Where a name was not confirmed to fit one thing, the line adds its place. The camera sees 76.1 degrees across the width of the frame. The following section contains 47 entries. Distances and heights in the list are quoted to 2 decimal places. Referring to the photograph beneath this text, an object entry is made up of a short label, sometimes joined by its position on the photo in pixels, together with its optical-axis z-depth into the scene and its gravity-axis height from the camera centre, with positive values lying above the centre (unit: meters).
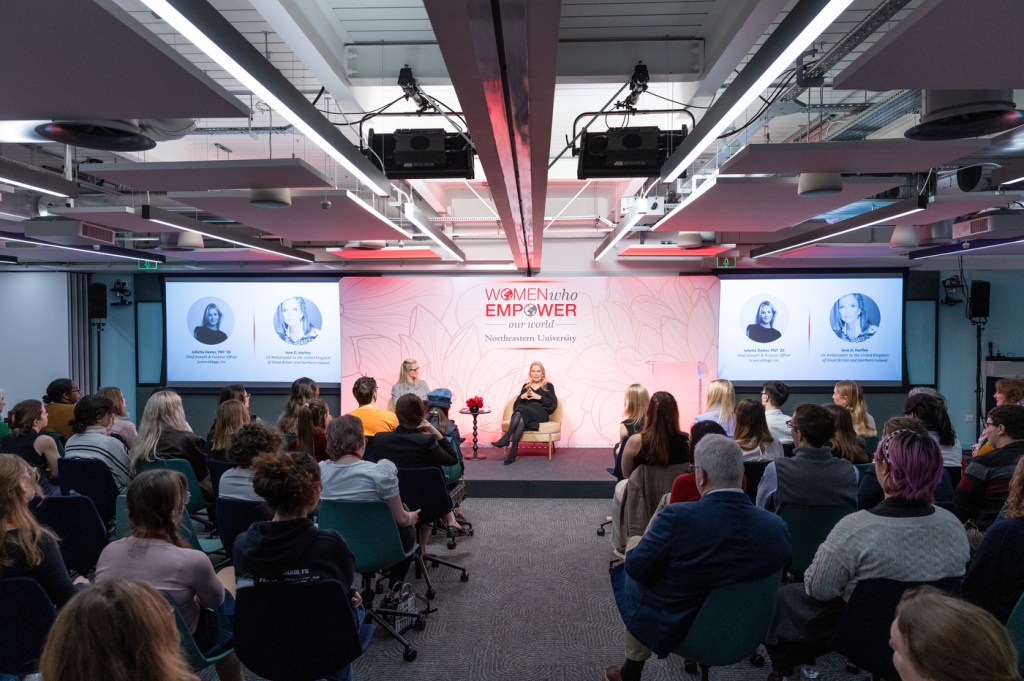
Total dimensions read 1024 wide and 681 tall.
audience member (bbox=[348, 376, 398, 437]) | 5.27 -0.74
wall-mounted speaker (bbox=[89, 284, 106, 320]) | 10.28 +0.37
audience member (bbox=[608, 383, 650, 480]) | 5.24 -0.67
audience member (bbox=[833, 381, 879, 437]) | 5.27 -0.62
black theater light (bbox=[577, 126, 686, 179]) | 4.26 +1.14
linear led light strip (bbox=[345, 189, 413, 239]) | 4.81 +0.93
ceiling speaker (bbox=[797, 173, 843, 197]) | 4.21 +0.91
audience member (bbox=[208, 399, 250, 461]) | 4.46 -0.69
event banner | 9.68 -0.21
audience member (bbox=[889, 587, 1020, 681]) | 1.30 -0.65
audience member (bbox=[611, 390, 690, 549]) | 3.84 -0.79
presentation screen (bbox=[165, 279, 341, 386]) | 10.19 -0.10
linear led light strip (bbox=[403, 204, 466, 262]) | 5.42 +0.90
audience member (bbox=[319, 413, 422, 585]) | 3.46 -0.79
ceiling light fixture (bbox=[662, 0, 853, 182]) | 1.57 +0.78
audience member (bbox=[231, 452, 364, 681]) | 2.31 -0.78
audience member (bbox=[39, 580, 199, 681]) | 1.19 -0.58
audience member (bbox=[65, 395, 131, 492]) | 4.31 -0.77
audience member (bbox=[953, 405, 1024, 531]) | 3.39 -0.79
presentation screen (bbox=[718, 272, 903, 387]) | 9.87 -0.05
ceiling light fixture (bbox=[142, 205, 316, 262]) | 5.58 +0.92
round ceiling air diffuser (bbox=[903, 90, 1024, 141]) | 2.81 +0.94
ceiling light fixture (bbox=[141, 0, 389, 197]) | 1.59 +0.78
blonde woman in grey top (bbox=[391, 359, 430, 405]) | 7.98 -0.71
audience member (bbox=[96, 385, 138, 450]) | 5.04 -0.79
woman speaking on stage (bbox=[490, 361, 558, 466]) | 8.45 -1.11
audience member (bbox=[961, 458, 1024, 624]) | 2.31 -0.87
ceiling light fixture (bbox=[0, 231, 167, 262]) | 7.00 +0.89
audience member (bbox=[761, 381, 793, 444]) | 5.12 -0.71
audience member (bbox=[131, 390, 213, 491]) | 4.46 -0.77
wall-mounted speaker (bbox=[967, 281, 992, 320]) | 9.58 +0.39
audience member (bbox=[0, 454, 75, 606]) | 2.25 -0.76
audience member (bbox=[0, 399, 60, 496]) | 4.28 -0.77
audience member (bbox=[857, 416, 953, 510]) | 3.29 -0.82
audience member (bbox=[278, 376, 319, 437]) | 5.09 -0.64
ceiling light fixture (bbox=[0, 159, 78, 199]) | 3.64 +0.87
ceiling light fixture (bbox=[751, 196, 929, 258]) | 4.94 +0.90
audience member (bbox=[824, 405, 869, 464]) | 4.04 -0.72
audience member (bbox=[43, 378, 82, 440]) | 5.75 -0.71
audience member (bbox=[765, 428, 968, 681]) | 2.31 -0.78
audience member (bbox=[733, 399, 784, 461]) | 4.22 -0.69
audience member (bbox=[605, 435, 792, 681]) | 2.36 -0.82
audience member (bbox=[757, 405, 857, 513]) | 3.47 -0.78
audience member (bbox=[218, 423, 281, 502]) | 3.57 -0.71
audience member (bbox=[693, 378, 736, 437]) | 5.58 -0.68
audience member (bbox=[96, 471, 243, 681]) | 2.29 -0.81
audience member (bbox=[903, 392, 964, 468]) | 4.14 -0.62
